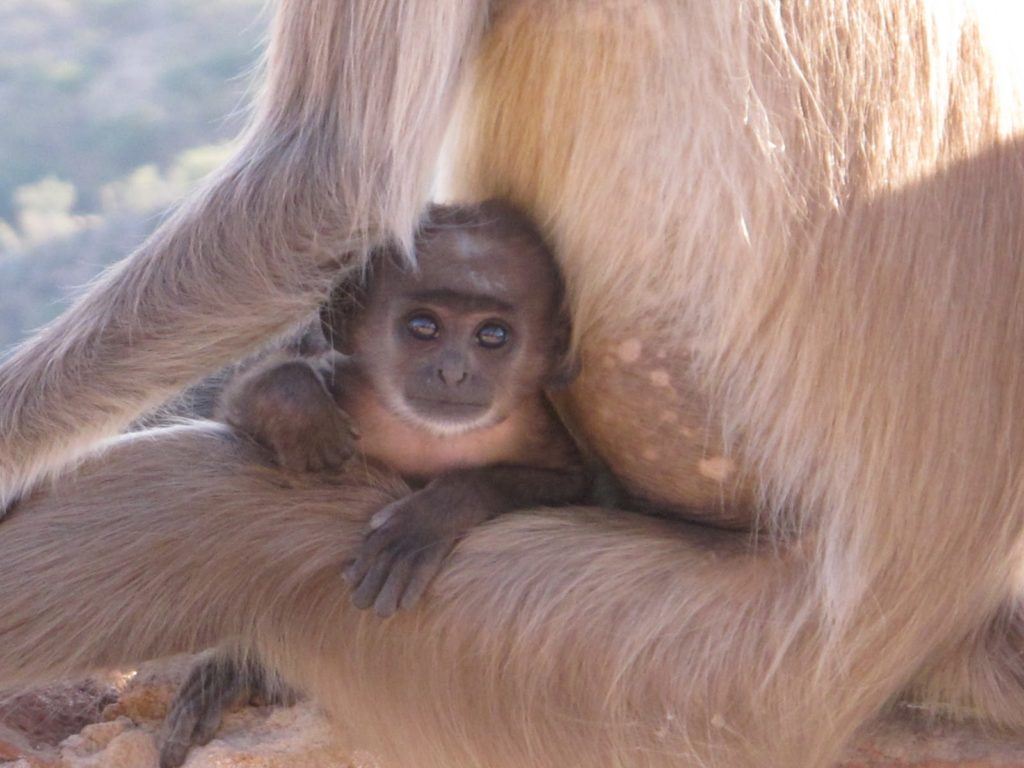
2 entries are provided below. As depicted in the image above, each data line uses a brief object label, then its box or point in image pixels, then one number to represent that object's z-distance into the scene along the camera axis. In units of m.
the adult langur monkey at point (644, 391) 4.68
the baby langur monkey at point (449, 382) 5.26
